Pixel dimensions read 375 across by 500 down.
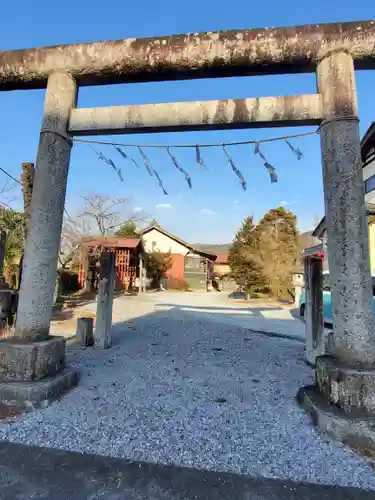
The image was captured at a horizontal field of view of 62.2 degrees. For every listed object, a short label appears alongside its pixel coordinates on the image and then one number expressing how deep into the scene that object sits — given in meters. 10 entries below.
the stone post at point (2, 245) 6.39
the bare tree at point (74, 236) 18.63
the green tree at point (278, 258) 20.05
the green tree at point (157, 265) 26.69
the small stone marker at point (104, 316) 6.15
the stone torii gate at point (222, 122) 2.94
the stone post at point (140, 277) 23.08
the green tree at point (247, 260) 21.48
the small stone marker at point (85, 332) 6.19
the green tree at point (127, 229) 31.08
